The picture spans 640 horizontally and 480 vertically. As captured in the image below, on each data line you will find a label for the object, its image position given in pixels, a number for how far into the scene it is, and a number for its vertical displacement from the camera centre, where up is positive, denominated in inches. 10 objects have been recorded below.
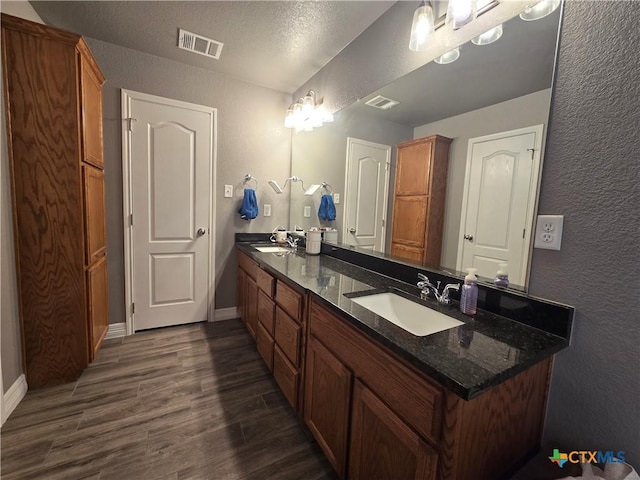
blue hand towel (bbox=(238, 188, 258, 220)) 107.7 +2.5
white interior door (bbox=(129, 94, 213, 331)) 94.4 +0.1
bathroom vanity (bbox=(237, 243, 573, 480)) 27.4 -20.0
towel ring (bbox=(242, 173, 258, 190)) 111.3 +13.8
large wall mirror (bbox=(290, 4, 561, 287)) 39.0 +18.0
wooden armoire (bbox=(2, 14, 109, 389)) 60.1 +2.8
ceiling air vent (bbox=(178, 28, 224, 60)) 80.3 +50.6
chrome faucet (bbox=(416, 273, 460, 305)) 46.8 -12.1
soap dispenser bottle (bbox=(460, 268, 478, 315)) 42.3 -11.1
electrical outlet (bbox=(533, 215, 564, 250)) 36.0 -0.6
